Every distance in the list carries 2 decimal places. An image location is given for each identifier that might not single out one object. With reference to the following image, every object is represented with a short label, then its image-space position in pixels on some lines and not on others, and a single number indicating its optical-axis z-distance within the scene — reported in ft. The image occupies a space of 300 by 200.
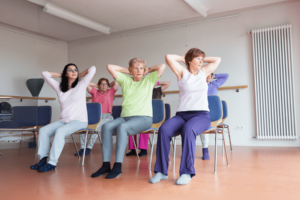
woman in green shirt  7.55
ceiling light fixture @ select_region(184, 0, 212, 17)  13.50
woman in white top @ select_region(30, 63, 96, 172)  8.68
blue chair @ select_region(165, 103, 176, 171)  12.01
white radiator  13.76
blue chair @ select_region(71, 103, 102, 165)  10.61
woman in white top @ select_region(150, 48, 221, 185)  6.64
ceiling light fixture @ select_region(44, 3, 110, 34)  13.73
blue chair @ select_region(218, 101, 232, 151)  13.00
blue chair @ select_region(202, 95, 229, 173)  9.18
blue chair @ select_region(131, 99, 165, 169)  10.21
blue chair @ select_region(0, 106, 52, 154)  9.65
